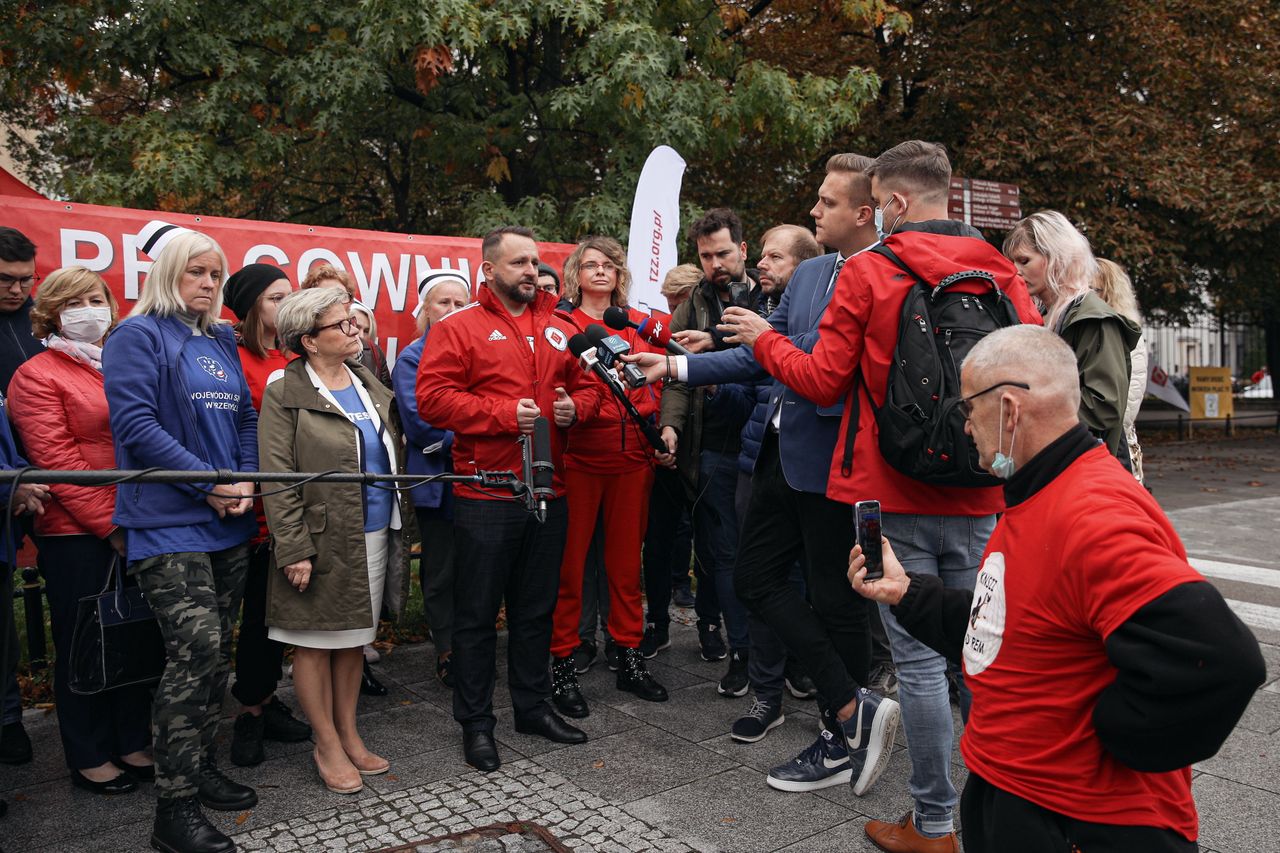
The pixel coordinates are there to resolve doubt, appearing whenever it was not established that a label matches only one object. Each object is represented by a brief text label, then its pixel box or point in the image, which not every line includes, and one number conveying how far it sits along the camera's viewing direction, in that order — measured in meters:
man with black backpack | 3.05
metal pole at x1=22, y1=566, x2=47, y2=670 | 5.46
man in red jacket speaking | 4.32
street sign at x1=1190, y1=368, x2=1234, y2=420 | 22.03
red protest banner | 6.08
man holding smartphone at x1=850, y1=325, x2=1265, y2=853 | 1.72
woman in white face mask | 4.00
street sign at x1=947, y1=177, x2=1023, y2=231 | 10.00
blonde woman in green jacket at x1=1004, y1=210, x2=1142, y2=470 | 3.91
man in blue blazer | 3.78
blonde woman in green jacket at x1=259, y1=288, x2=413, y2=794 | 4.00
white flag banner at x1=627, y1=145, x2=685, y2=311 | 7.07
